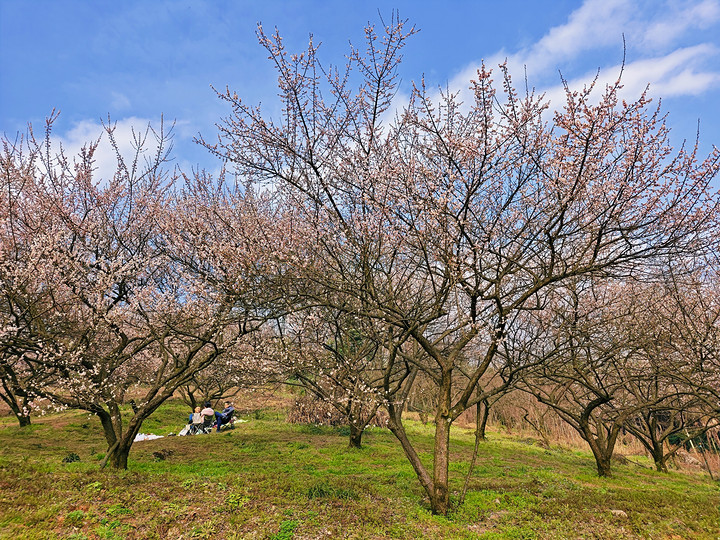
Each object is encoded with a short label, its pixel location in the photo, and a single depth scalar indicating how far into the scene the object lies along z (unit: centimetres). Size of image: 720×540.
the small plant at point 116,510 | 534
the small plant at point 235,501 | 577
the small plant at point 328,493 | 646
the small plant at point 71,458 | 830
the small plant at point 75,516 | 507
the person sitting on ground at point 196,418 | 1406
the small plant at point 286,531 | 506
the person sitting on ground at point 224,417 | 1501
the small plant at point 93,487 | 589
